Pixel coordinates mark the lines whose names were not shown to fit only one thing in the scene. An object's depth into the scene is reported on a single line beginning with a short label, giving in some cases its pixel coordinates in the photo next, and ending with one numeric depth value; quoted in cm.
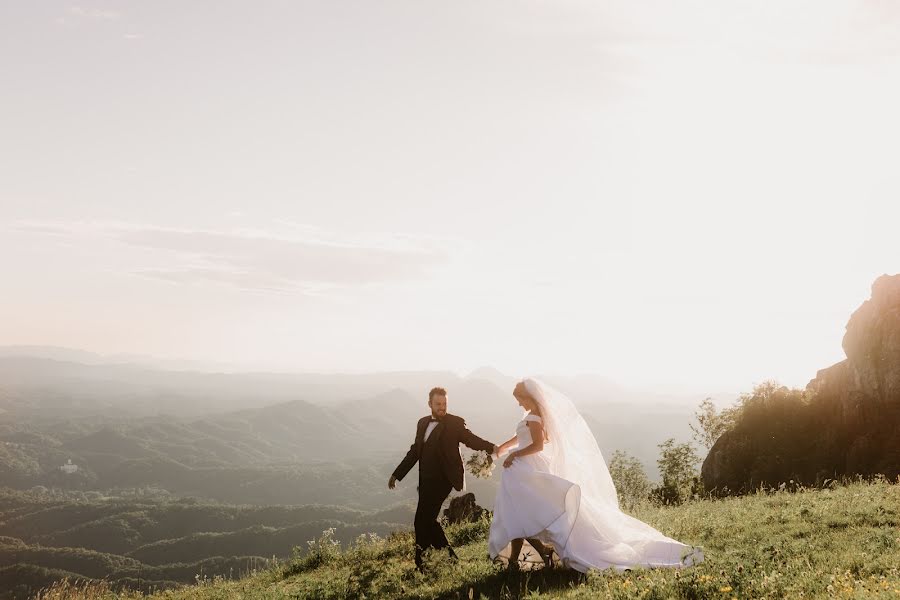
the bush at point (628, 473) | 4888
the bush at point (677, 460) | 4350
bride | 891
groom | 1094
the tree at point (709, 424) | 5172
